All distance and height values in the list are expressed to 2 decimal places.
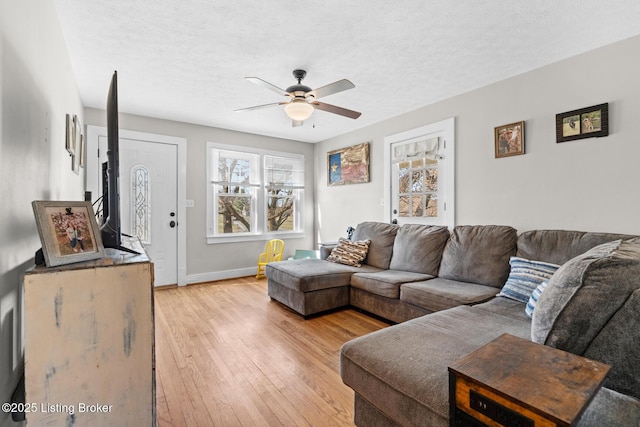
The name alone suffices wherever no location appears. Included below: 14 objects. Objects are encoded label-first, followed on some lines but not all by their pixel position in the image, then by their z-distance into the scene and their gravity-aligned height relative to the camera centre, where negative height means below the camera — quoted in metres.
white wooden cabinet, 0.95 -0.45
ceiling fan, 2.32 +0.99
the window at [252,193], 4.57 +0.34
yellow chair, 4.75 -0.67
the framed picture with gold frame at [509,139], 2.80 +0.71
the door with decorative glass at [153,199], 3.87 +0.21
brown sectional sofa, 1.00 -0.64
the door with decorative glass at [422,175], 3.43 +0.47
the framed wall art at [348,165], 4.46 +0.78
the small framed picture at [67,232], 1.05 -0.06
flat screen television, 1.36 +0.13
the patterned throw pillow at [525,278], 2.12 -0.49
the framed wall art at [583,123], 2.31 +0.72
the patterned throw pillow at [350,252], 3.60 -0.50
